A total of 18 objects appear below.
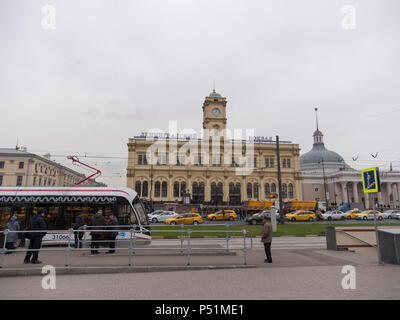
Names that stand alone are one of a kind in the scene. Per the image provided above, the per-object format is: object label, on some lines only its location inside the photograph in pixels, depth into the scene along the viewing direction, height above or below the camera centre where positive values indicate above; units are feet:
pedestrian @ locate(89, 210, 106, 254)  37.88 -2.31
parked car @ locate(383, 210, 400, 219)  136.60 -3.81
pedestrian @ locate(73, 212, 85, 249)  44.69 -2.49
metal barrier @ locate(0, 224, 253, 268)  27.66 -4.56
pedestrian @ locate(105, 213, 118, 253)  39.63 -3.81
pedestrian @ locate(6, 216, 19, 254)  34.53 -3.56
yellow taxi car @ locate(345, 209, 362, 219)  141.38 -4.41
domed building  232.73 +17.25
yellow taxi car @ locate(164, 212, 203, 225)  100.48 -4.56
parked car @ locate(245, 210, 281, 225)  103.30 -4.71
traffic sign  31.83 +3.14
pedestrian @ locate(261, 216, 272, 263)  31.73 -3.74
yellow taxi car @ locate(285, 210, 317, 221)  123.75 -4.27
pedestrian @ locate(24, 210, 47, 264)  30.94 -3.41
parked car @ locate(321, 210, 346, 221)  137.08 -4.76
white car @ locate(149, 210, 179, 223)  111.75 -3.77
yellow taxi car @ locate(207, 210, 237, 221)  127.85 -3.93
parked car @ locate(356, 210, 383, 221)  132.77 -4.25
